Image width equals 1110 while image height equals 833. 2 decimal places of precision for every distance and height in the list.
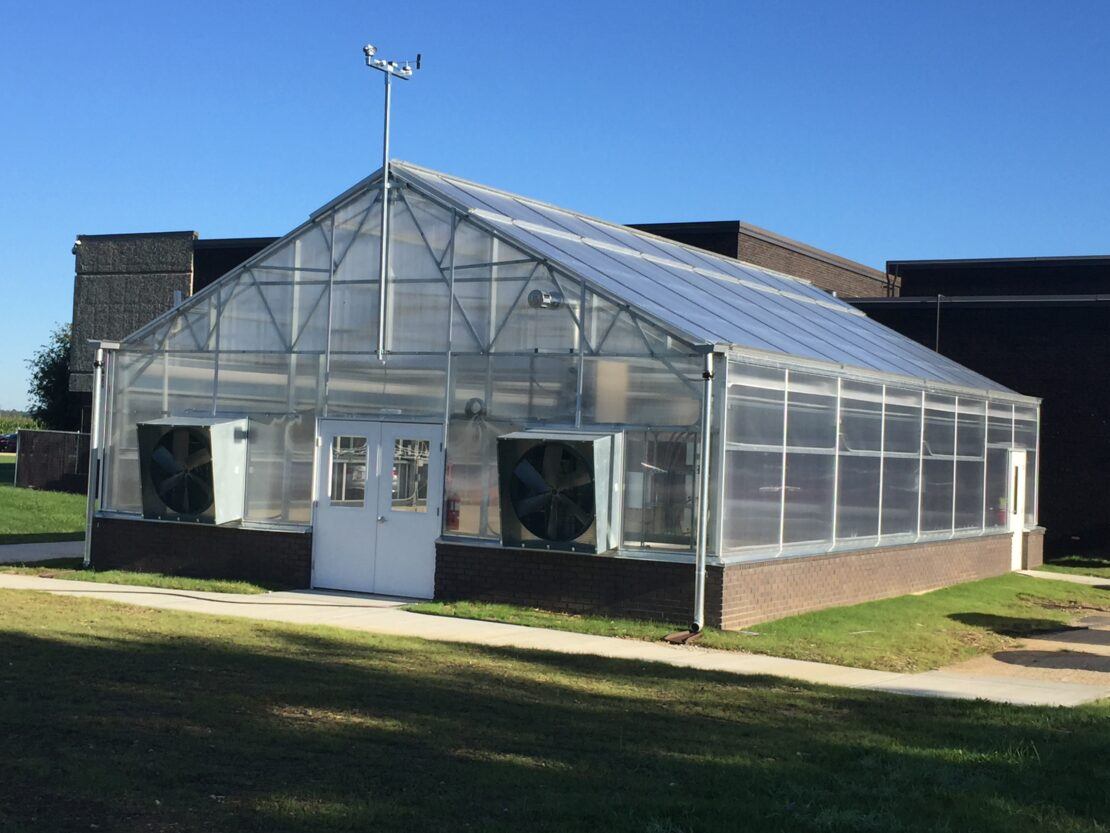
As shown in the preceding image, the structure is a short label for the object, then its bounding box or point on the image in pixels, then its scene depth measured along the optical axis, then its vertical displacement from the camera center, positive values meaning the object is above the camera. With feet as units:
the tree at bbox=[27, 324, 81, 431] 188.50 +9.90
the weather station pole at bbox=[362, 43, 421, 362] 57.26 +12.42
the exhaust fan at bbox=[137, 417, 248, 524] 60.75 -0.29
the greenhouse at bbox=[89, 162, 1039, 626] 52.06 +1.91
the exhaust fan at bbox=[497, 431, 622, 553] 51.57 -0.48
